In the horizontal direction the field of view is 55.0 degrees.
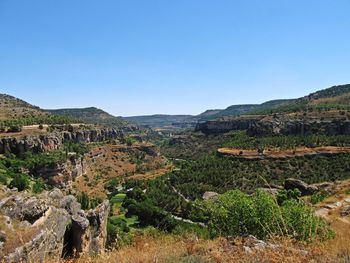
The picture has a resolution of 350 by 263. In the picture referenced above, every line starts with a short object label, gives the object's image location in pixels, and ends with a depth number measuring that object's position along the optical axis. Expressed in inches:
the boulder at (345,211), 945.9
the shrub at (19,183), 1643.5
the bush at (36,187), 1708.4
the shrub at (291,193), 1523.1
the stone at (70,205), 1051.9
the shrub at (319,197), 1373.6
